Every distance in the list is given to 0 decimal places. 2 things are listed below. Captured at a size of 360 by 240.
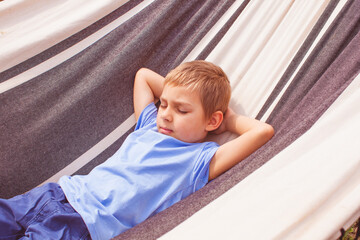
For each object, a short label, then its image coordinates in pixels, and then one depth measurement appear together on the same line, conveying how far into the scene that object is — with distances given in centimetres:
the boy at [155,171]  111
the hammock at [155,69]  103
